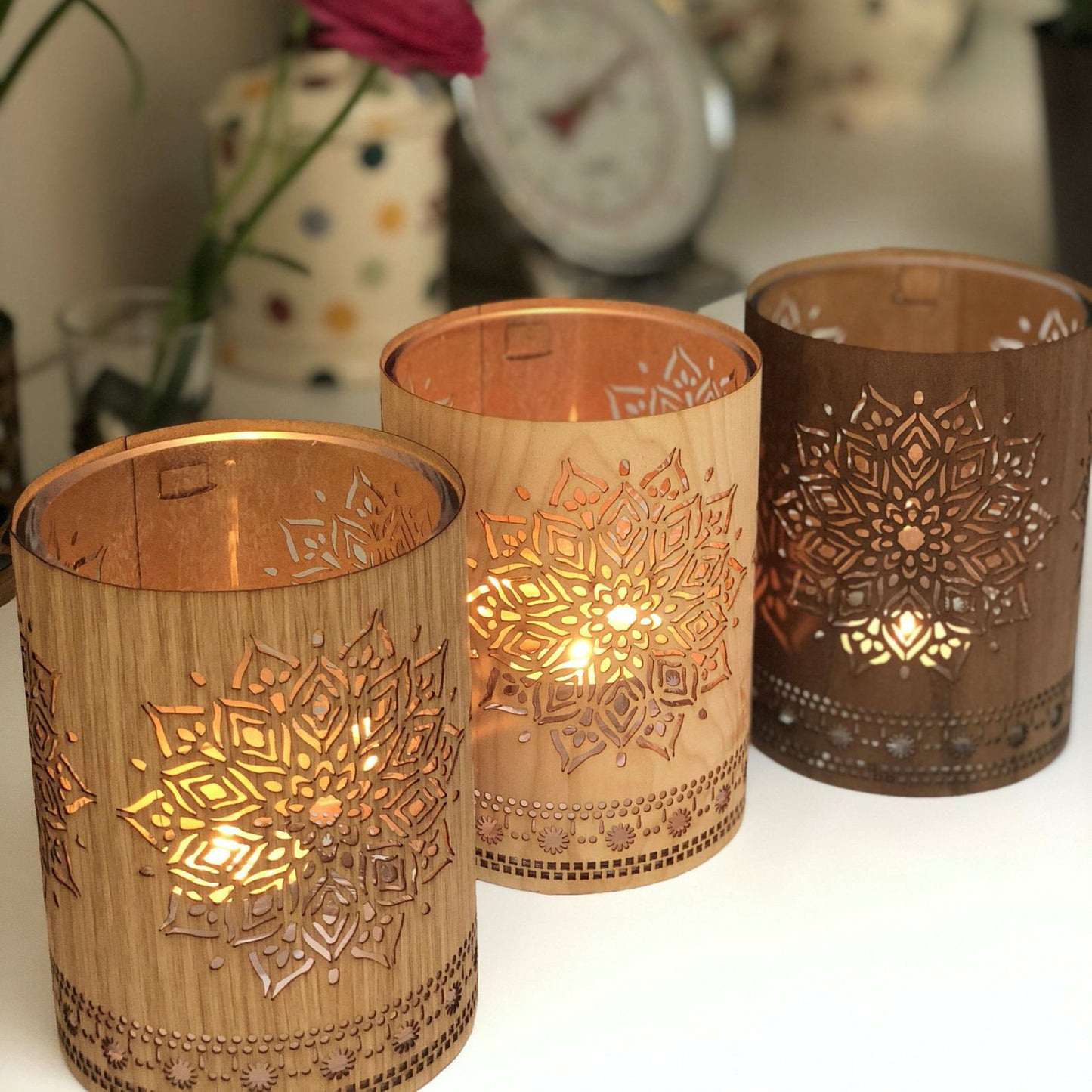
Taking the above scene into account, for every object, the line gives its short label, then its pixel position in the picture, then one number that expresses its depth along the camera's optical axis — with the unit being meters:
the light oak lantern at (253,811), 0.43
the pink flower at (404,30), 0.74
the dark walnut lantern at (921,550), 0.59
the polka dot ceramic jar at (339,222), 1.05
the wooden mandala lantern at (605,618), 0.53
